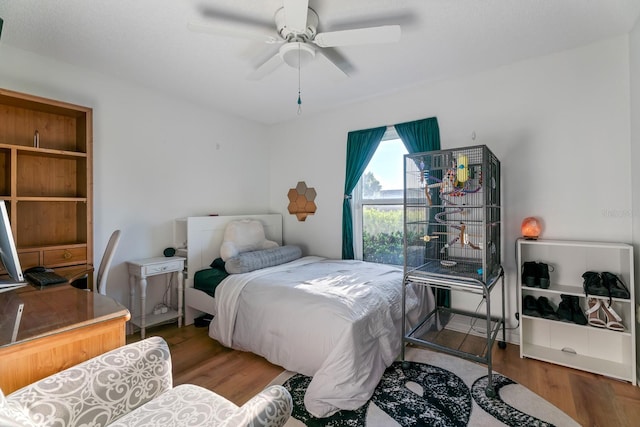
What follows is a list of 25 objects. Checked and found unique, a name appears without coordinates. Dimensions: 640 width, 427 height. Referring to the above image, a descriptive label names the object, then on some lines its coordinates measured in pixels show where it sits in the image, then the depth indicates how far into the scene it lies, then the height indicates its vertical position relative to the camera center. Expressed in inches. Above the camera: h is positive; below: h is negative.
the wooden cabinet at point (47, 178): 84.4 +11.8
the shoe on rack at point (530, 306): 90.1 -29.7
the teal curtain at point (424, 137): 113.5 +30.5
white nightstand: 105.0 -23.5
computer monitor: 55.9 -6.9
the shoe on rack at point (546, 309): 87.7 -30.0
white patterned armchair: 35.9 -25.6
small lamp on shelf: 92.2 -5.1
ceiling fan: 63.2 +41.4
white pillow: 118.6 -11.0
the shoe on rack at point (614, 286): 78.4 -20.6
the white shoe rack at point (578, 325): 81.7 -32.3
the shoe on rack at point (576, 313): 83.7 -29.6
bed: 69.6 -30.8
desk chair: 87.5 -14.5
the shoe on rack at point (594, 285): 80.4 -20.6
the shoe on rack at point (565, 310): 85.7 -29.2
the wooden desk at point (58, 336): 39.4 -17.9
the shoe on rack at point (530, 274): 89.5 -19.1
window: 128.3 +3.0
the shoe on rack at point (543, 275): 88.2 -19.3
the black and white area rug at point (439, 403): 64.9 -45.9
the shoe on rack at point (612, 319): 80.3 -30.0
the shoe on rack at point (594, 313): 82.7 -29.1
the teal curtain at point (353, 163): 131.8 +22.9
